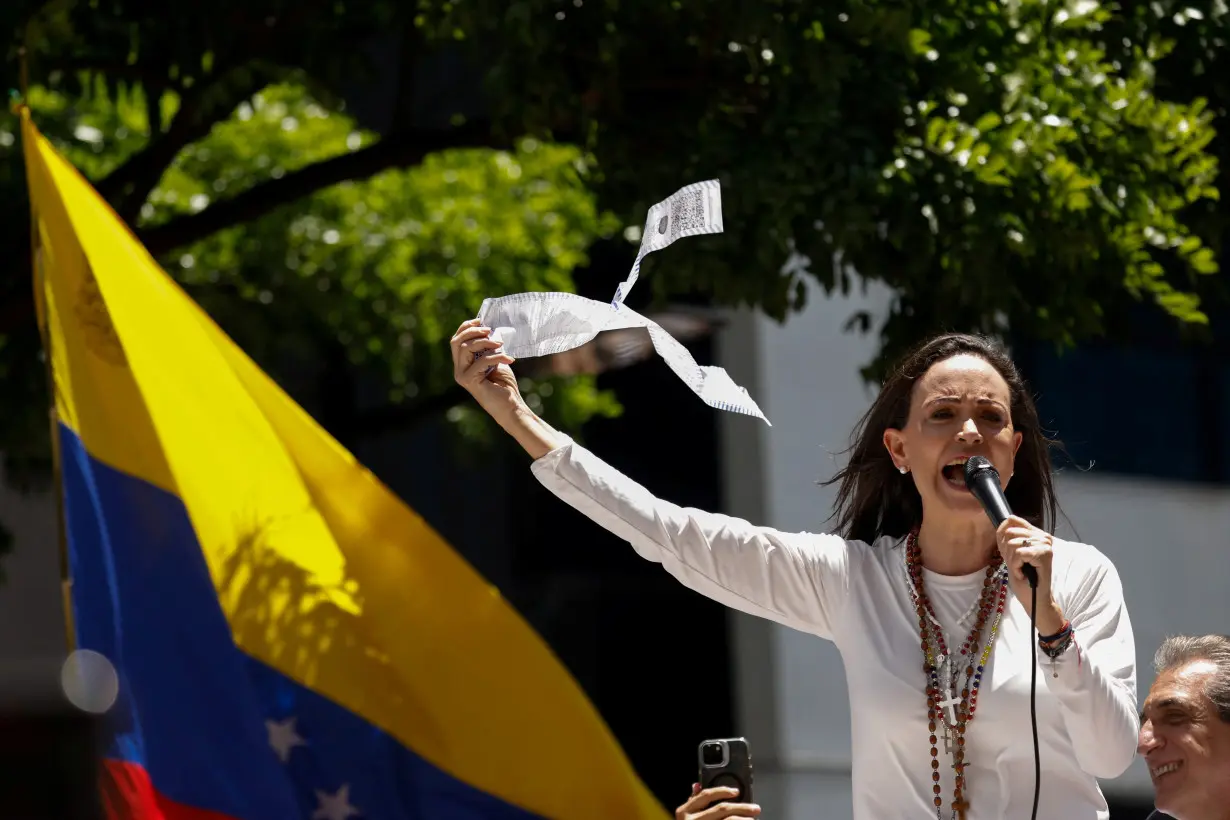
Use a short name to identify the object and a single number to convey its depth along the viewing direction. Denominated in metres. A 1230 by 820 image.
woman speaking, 7.00
